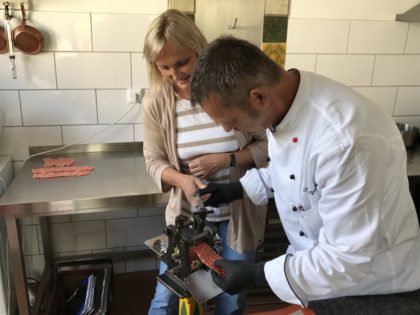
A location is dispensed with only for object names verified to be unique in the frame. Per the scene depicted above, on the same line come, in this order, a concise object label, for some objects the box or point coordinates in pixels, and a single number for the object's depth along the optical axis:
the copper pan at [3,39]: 1.44
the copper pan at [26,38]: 1.43
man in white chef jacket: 0.71
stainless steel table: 1.22
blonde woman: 1.06
